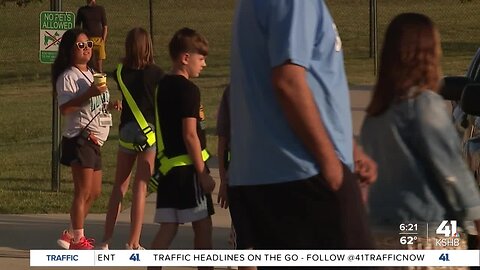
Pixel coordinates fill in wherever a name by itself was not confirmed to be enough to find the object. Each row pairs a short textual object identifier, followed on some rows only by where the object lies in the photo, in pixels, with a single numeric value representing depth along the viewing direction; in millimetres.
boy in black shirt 15156
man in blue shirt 8680
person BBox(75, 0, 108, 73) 45125
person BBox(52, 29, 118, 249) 18531
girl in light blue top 9812
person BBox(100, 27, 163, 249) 18109
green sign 24437
